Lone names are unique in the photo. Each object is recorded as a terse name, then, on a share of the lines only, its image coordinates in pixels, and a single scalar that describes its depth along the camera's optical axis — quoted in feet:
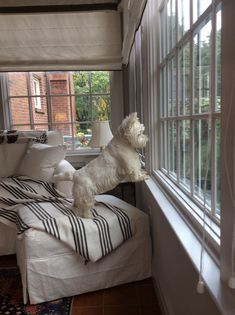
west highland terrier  5.70
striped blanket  5.59
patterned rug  5.61
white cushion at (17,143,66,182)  8.88
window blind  11.21
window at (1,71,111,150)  12.53
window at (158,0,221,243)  3.26
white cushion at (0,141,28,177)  9.63
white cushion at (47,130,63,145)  10.71
